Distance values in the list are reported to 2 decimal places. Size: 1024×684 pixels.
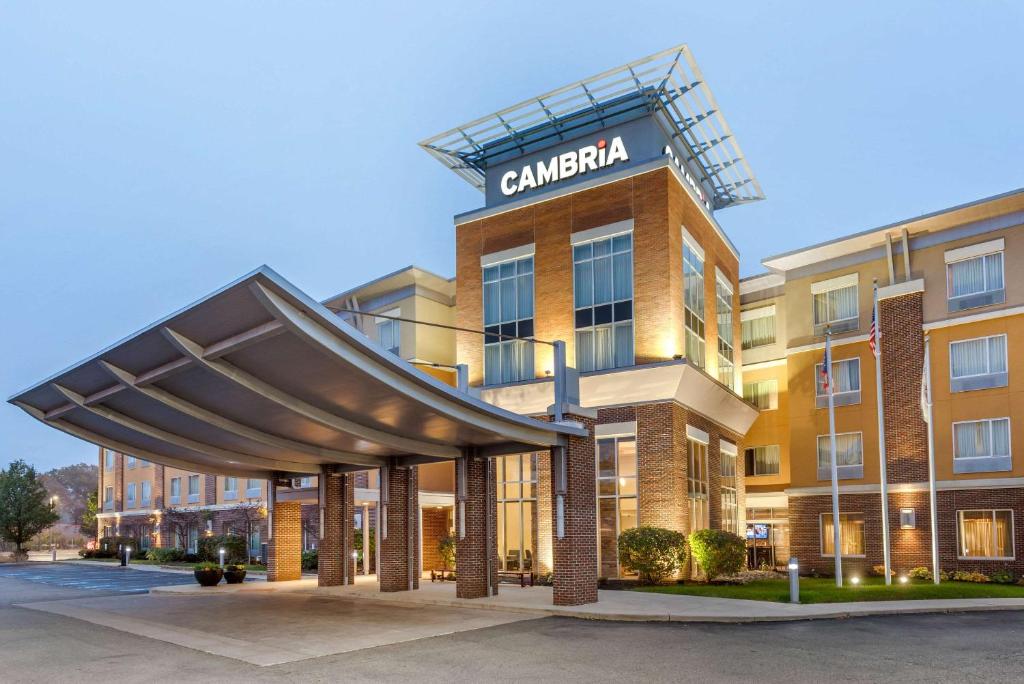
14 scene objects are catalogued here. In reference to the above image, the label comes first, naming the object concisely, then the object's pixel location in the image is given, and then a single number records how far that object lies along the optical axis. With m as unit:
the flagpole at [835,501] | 28.01
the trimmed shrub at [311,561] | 41.75
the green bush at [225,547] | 48.78
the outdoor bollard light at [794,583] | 22.17
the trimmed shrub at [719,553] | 29.69
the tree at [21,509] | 63.16
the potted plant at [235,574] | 31.74
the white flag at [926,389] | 29.02
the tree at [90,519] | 83.62
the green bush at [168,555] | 53.72
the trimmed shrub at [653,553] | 28.73
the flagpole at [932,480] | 28.89
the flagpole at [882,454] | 28.78
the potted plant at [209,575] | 31.20
